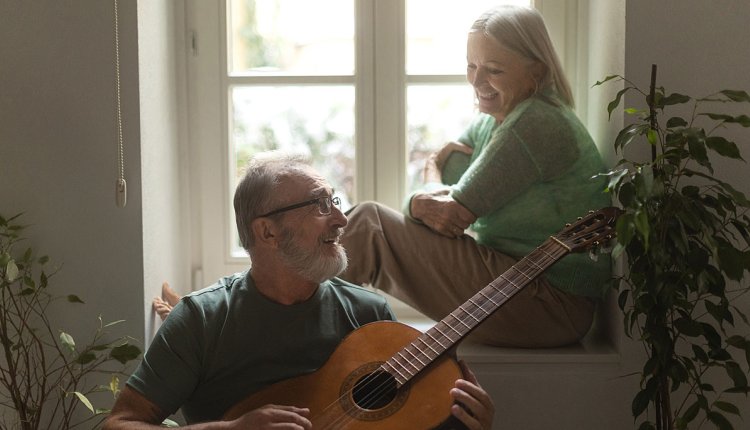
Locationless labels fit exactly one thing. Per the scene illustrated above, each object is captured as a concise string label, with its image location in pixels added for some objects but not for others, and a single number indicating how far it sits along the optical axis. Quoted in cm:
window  291
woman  250
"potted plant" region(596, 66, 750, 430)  210
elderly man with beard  195
